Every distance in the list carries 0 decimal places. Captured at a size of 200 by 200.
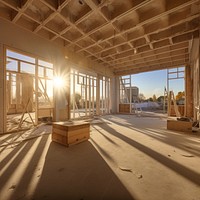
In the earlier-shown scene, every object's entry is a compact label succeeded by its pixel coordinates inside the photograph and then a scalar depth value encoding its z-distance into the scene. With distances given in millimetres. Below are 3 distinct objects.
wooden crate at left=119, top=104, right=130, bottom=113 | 10525
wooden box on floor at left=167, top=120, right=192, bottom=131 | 4153
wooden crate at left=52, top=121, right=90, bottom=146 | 2827
